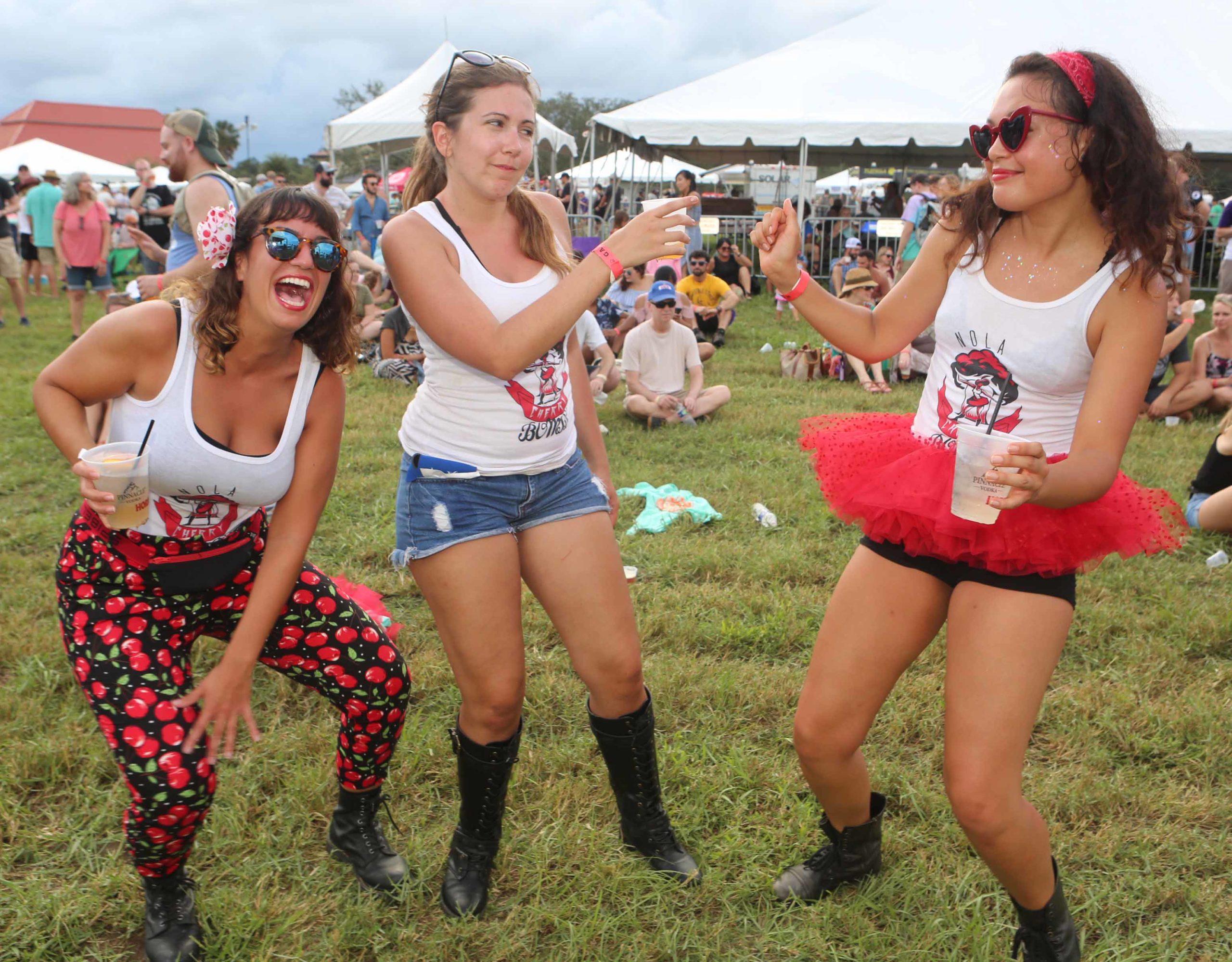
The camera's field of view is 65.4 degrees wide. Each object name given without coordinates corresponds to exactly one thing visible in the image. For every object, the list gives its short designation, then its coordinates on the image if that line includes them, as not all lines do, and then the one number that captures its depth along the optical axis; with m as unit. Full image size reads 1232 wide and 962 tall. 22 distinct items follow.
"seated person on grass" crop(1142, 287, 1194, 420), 8.53
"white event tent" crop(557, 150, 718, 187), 24.83
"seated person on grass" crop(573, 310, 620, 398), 8.31
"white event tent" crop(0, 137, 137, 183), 25.09
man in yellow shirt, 12.66
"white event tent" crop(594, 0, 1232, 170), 14.58
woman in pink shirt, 12.15
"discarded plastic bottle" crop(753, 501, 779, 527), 5.87
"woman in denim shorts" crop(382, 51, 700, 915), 2.36
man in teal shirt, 14.59
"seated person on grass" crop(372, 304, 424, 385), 10.02
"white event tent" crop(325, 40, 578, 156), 16.98
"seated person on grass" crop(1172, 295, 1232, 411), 8.45
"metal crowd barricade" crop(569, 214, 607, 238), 18.45
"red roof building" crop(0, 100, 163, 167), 56.78
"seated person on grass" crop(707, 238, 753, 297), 15.70
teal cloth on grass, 5.79
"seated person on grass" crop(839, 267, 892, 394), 10.10
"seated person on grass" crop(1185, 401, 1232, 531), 5.54
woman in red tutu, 2.09
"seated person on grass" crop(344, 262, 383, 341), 11.61
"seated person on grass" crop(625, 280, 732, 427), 8.51
